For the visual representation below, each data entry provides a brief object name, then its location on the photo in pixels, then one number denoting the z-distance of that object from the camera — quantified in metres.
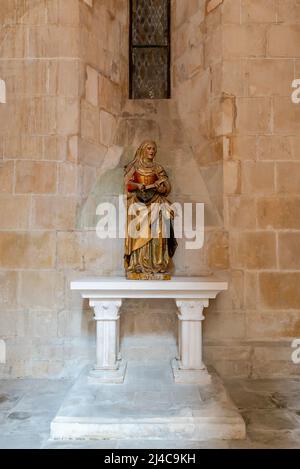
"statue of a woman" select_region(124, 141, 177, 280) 3.75
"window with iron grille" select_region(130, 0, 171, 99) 5.10
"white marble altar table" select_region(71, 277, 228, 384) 3.52
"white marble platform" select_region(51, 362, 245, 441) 2.78
